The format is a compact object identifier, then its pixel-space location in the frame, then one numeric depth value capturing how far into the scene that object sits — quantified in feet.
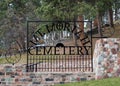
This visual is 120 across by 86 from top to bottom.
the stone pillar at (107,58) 33.30
